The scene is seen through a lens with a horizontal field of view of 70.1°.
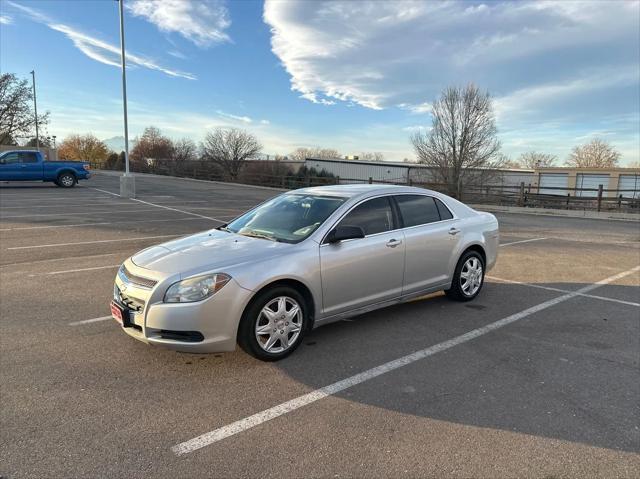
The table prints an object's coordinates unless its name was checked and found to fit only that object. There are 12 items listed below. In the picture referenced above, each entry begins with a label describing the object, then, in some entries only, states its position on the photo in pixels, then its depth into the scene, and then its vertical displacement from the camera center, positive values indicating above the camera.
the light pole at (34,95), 45.75 +8.09
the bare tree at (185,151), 65.28 +4.62
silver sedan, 3.70 -0.78
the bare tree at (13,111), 43.25 +6.26
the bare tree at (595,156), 74.38 +6.42
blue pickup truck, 23.81 +0.44
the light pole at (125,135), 20.94 +2.11
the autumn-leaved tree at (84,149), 81.07 +5.25
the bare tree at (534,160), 87.24 +6.39
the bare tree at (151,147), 69.81 +5.24
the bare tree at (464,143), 37.47 +3.93
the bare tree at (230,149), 57.88 +4.38
